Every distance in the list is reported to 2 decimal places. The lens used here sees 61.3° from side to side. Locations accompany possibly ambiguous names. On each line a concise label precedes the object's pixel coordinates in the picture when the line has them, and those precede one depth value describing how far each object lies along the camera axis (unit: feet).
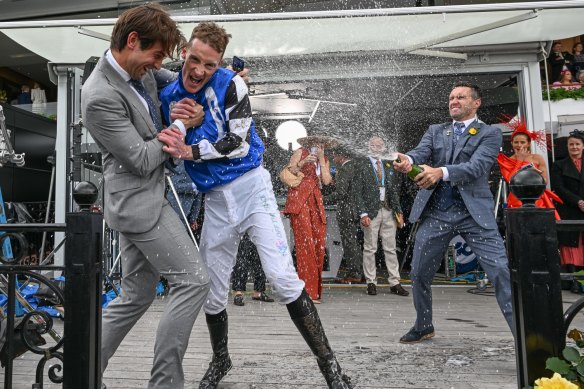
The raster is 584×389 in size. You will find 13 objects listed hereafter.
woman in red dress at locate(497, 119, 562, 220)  19.31
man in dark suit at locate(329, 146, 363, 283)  23.30
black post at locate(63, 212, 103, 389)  6.36
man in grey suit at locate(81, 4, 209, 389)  6.79
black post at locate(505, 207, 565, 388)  5.77
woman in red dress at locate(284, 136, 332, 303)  19.44
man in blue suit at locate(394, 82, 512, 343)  11.34
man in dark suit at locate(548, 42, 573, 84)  34.96
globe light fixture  27.55
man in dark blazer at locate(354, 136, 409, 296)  21.90
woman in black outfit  22.29
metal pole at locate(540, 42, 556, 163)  21.18
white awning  17.21
